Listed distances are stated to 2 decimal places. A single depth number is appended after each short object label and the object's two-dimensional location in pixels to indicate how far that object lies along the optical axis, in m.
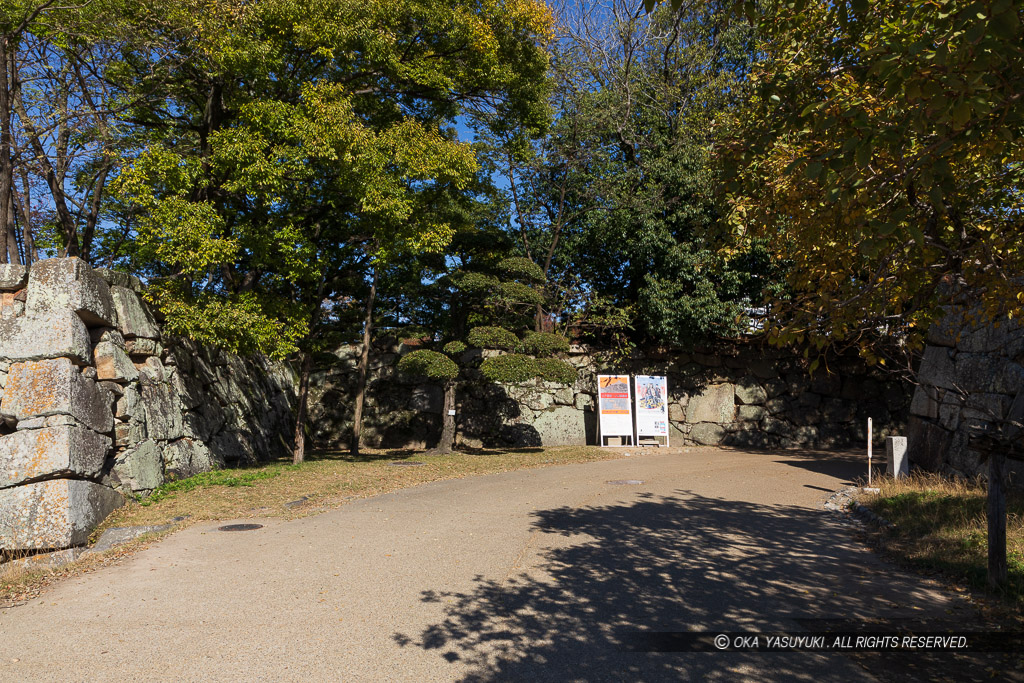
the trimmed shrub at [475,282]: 14.04
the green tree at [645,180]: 16.23
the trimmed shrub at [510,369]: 13.46
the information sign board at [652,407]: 16.83
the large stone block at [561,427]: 17.58
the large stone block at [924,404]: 10.47
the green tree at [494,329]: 13.55
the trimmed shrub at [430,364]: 13.30
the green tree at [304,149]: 10.24
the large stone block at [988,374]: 8.57
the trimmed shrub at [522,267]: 14.38
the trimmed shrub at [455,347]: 13.96
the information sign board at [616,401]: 16.61
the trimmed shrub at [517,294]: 14.22
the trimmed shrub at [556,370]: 13.61
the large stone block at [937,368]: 10.17
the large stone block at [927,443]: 10.06
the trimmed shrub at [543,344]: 14.11
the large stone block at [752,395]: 18.05
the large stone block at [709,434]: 17.95
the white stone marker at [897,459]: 9.52
